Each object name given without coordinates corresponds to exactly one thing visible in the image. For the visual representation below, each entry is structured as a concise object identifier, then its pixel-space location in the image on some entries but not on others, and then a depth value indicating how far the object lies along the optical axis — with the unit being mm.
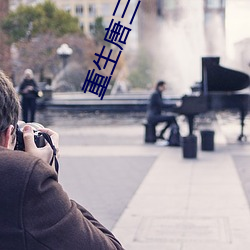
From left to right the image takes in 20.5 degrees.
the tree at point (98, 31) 57350
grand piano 14695
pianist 14969
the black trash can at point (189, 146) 12273
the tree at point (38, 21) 43688
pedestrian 19594
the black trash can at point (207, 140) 13617
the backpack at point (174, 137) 14508
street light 28703
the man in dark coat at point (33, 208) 1739
